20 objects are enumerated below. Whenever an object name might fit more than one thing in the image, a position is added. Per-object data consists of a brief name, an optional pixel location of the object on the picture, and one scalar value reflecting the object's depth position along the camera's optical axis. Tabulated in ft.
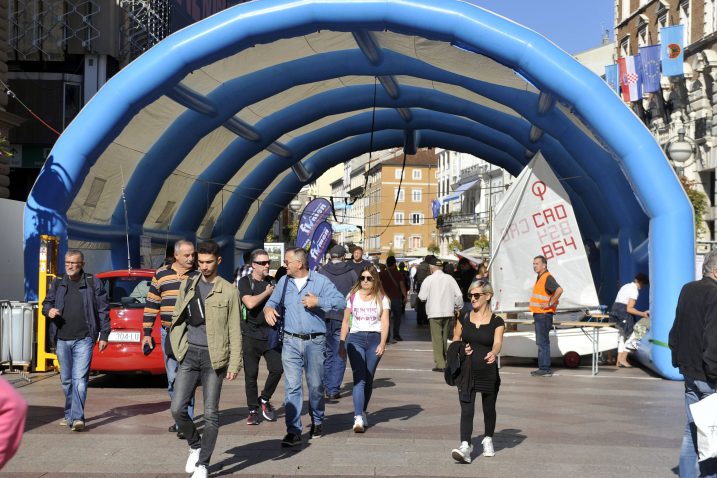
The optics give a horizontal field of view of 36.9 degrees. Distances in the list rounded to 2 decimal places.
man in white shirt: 53.01
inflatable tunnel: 52.90
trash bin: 49.21
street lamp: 67.77
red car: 44.09
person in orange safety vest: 51.98
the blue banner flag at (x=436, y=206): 246.86
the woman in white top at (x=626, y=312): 57.06
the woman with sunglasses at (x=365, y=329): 34.14
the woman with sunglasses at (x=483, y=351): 28.96
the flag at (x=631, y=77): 132.16
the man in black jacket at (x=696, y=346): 23.09
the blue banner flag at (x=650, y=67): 126.82
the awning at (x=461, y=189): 250.41
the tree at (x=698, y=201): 112.98
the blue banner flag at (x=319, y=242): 92.89
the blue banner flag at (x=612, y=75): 140.67
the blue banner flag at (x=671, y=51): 119.44
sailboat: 56.24
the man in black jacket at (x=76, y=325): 33.17
